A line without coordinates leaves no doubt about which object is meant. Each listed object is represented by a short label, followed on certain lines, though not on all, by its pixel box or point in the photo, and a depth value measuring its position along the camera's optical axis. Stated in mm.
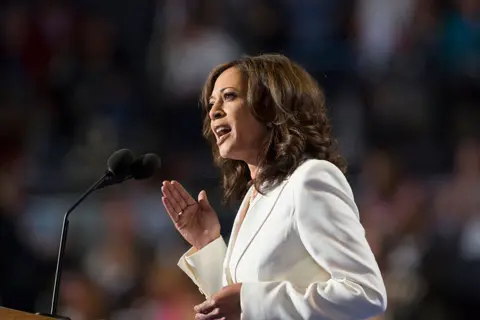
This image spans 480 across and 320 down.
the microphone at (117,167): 10191
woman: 9795
